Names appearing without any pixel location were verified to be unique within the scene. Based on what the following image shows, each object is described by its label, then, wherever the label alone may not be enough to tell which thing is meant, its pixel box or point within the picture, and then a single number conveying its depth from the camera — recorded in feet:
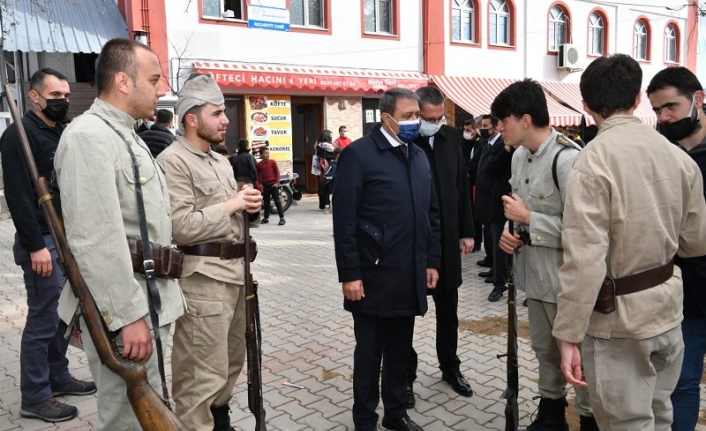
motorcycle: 46.14
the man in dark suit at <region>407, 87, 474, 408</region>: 13.29
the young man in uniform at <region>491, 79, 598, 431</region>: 10.51
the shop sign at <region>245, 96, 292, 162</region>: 48.62
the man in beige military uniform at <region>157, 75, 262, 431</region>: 10.25
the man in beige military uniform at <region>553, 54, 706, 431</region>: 7.51
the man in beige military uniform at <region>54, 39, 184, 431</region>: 7.28
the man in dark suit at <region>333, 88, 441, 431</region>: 11.18
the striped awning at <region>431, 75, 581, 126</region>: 55.42
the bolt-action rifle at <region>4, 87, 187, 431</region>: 7.14
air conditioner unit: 65.98
